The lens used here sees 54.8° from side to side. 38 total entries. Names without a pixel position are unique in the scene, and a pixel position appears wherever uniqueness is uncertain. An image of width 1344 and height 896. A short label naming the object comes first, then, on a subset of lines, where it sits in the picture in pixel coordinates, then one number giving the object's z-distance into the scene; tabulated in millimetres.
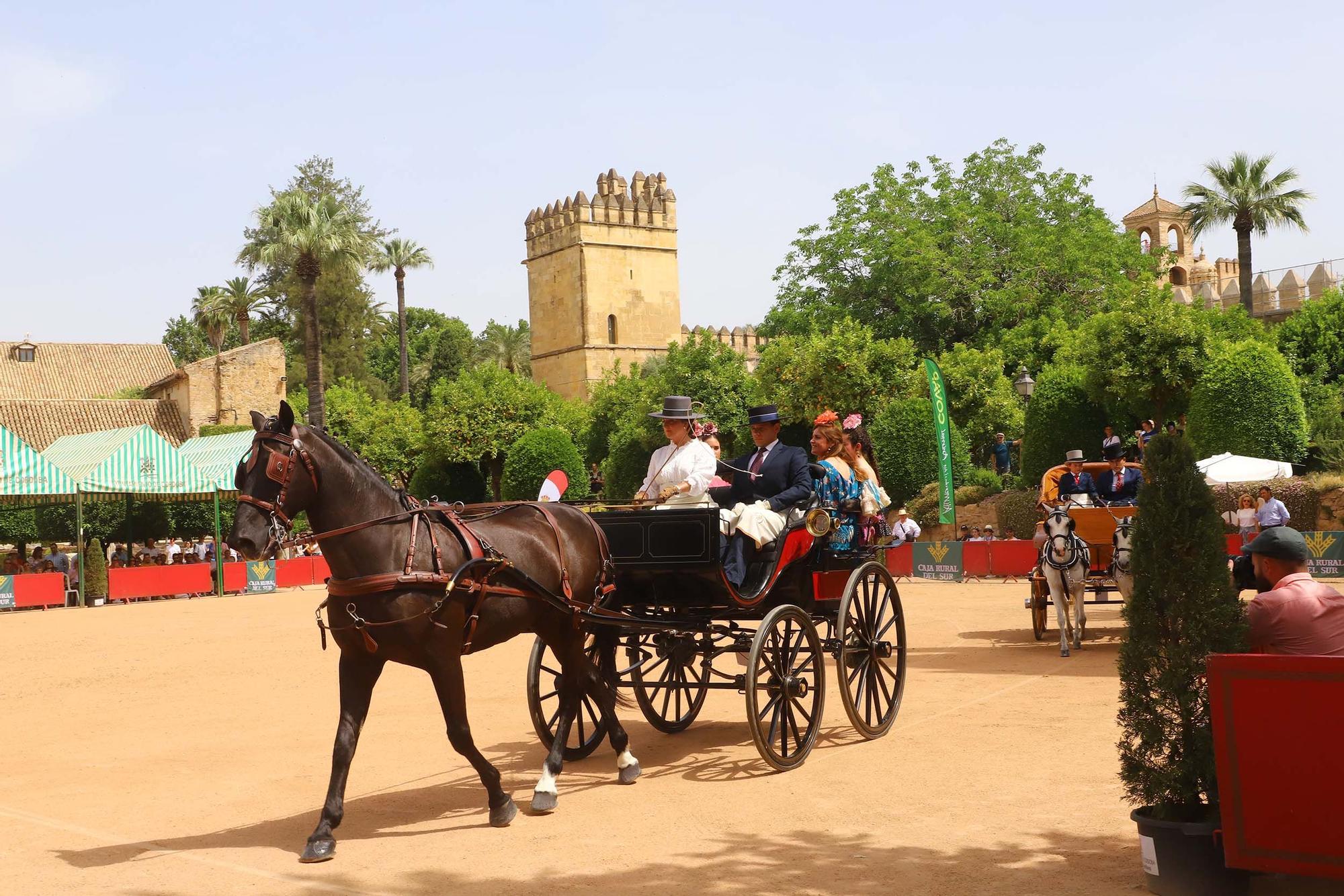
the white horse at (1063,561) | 13055
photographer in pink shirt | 5355
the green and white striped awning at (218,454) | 31438
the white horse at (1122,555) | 11977
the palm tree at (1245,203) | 43781
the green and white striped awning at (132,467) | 29297
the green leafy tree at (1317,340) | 36125
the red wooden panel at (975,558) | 26094
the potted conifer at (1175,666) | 5230
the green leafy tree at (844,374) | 37906
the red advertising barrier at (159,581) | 29203
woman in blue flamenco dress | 9258
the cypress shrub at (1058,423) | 31719
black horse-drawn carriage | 8039
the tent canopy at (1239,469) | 23922
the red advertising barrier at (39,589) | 28219
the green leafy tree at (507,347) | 83750
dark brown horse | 6488
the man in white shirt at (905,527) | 26469
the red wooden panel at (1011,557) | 25609
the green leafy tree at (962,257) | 44719
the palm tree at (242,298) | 69000
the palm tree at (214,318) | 69562
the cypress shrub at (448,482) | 51625
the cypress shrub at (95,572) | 29141
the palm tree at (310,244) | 43219
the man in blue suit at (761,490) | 8258
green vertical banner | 25484
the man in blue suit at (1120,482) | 13656
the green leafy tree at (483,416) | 49250
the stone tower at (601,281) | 71438
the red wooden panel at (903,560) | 27406
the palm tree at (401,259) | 67500
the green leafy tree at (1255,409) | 27328
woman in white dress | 8508
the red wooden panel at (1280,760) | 4781
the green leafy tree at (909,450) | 34000
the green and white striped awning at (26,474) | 27406
